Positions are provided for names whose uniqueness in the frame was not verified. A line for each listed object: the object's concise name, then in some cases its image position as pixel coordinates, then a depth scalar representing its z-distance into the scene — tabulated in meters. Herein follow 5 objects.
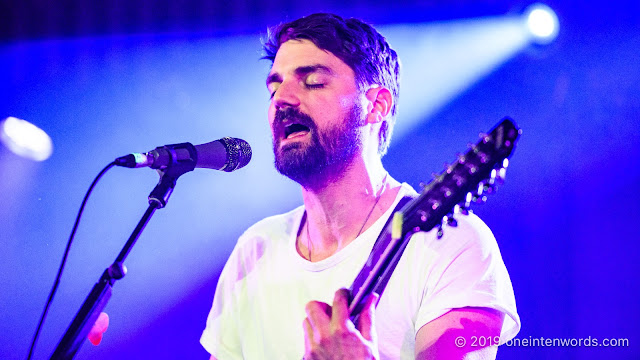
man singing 3.04
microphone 2.97
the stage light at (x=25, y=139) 3.43
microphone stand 2.96
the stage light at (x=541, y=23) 3.31
